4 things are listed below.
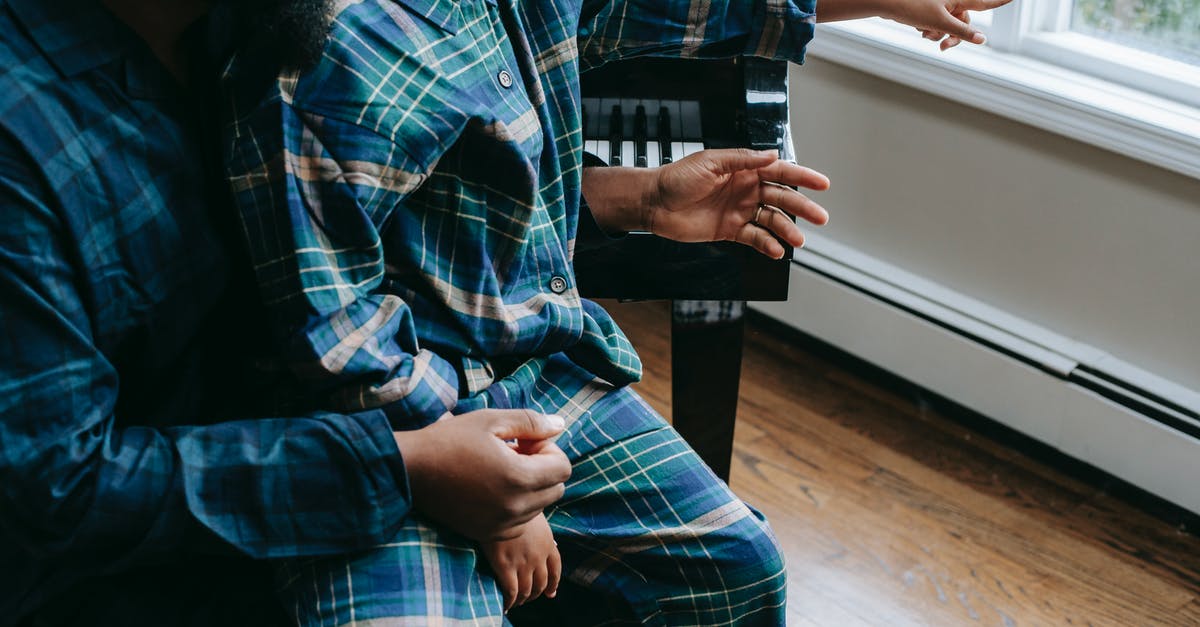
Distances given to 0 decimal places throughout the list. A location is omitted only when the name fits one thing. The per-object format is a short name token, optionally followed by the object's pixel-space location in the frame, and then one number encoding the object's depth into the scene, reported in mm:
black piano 1288
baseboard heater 1714
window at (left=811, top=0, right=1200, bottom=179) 1621
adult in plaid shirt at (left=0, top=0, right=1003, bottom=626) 850
